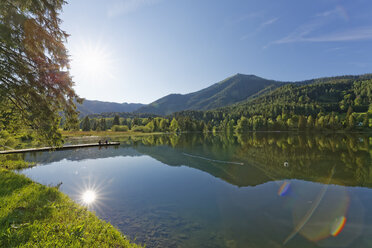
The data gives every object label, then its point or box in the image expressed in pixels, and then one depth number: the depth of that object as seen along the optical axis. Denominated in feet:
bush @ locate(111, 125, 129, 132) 502.30
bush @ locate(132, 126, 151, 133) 536.01
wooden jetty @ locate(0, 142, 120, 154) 128.26
